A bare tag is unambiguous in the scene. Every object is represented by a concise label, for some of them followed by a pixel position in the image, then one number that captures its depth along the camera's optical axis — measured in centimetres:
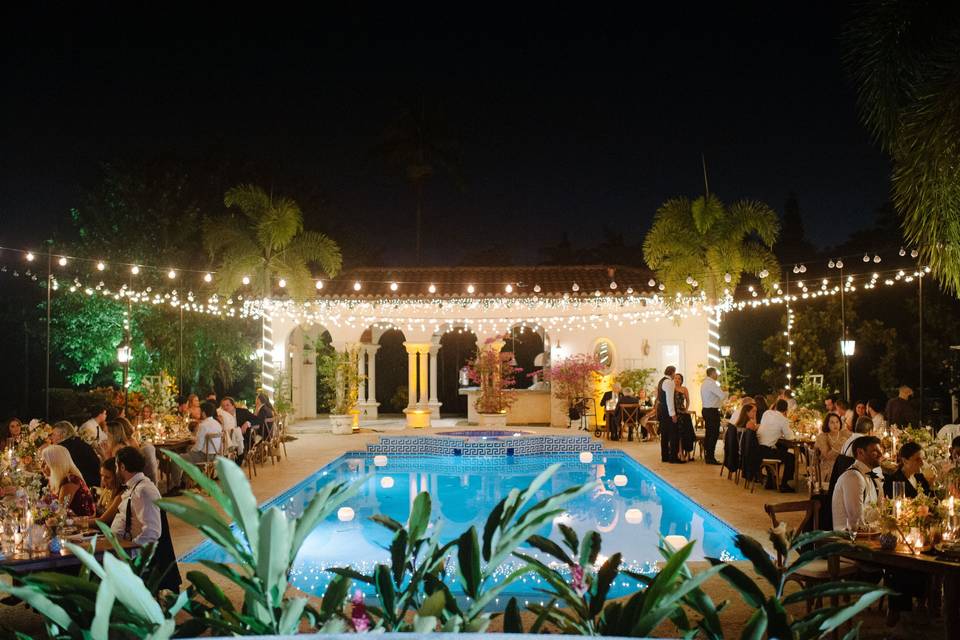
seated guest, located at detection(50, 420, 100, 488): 771
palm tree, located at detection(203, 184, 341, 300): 1798
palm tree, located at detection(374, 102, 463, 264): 3188
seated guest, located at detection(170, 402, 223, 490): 1102
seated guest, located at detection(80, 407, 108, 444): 991
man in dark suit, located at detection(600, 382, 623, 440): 1780
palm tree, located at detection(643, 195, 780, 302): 1719
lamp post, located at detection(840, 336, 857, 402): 1385
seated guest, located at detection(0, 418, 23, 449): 984
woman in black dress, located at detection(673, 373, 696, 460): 1430
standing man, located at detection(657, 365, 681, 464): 1416
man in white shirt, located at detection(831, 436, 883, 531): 555
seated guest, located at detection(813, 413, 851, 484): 913
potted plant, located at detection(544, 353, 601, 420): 1942
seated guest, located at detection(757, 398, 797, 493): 1084
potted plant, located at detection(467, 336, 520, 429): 1958
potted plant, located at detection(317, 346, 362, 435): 1922
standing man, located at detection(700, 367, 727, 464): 1359
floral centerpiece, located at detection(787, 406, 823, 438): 1139
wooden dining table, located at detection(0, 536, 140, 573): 493
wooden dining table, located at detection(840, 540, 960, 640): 459
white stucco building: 1958
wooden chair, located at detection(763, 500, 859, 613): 521
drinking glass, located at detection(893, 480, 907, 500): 528
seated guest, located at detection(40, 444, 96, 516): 625
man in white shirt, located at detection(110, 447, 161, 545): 545
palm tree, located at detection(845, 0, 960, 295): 622
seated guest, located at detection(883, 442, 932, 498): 630
